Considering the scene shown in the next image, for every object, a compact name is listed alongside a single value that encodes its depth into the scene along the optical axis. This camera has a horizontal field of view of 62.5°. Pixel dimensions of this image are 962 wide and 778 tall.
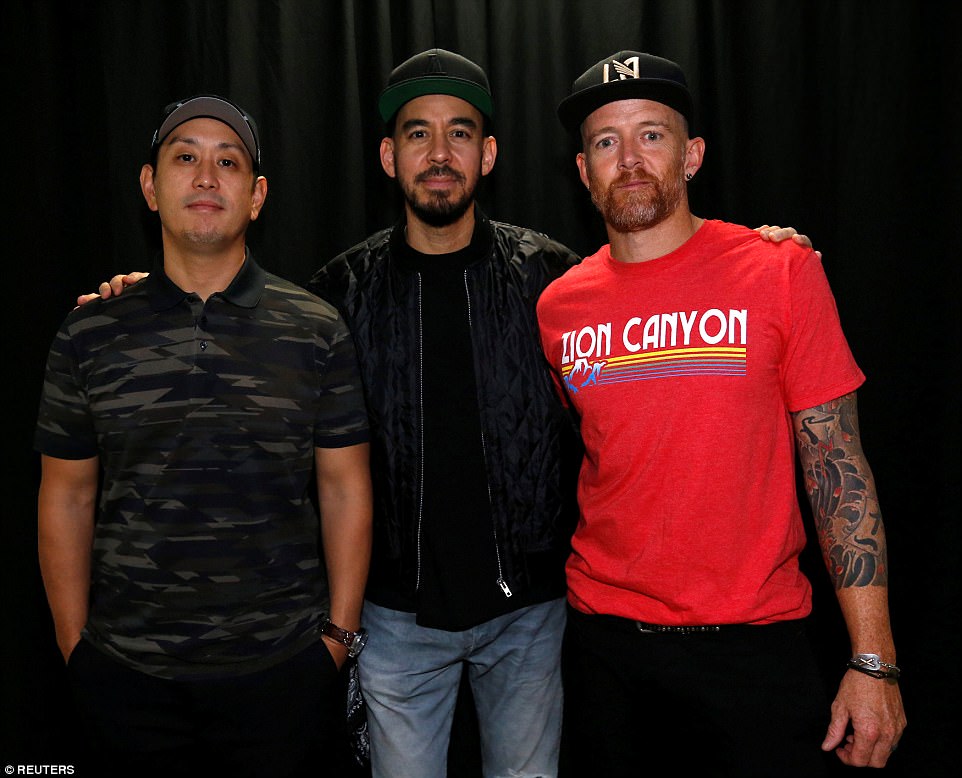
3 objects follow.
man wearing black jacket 1.90
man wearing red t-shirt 1.53
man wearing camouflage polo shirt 1.68
